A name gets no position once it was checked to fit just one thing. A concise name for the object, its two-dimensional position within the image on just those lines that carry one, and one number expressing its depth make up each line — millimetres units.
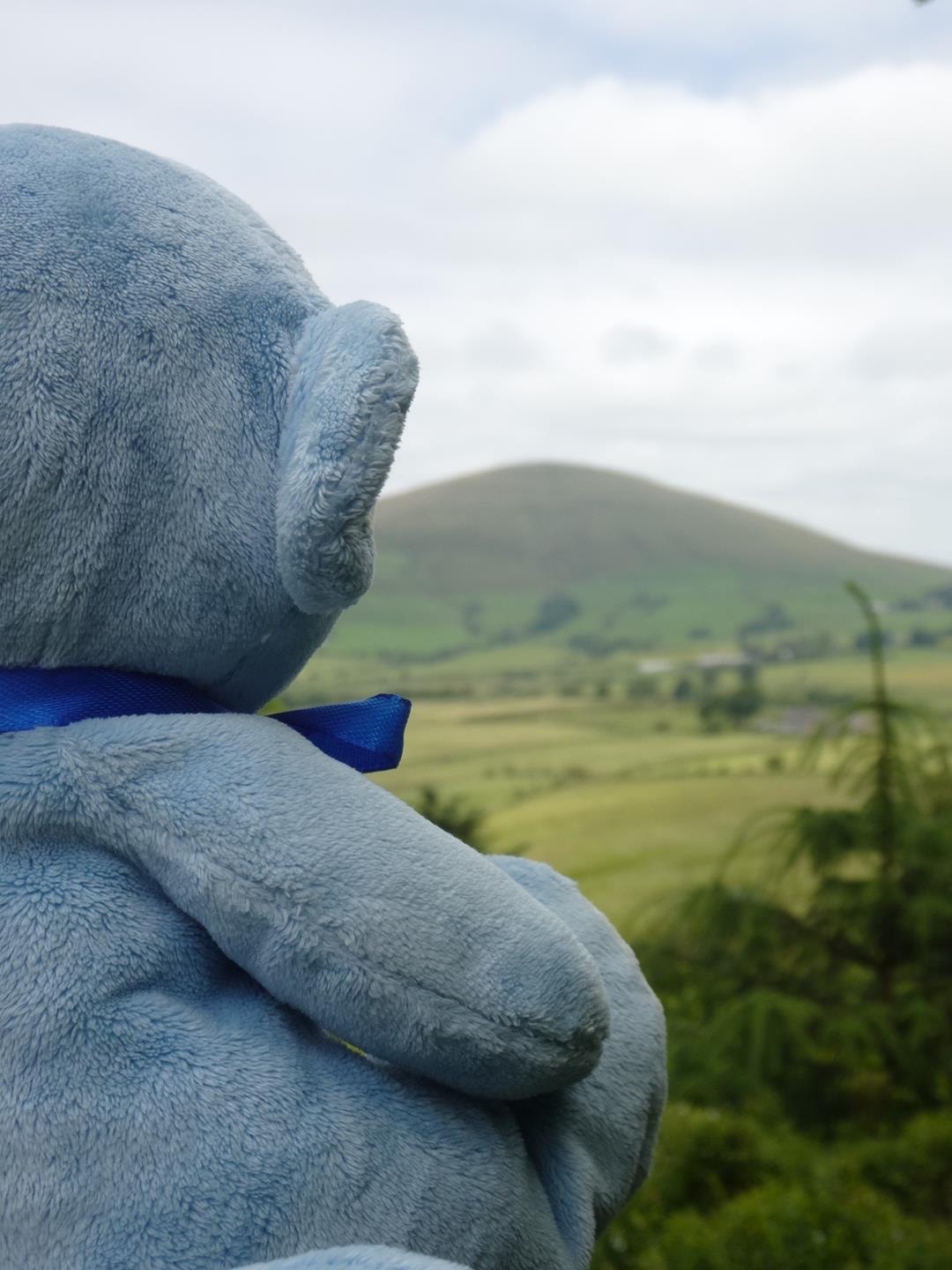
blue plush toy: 555
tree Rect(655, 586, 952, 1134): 2816
